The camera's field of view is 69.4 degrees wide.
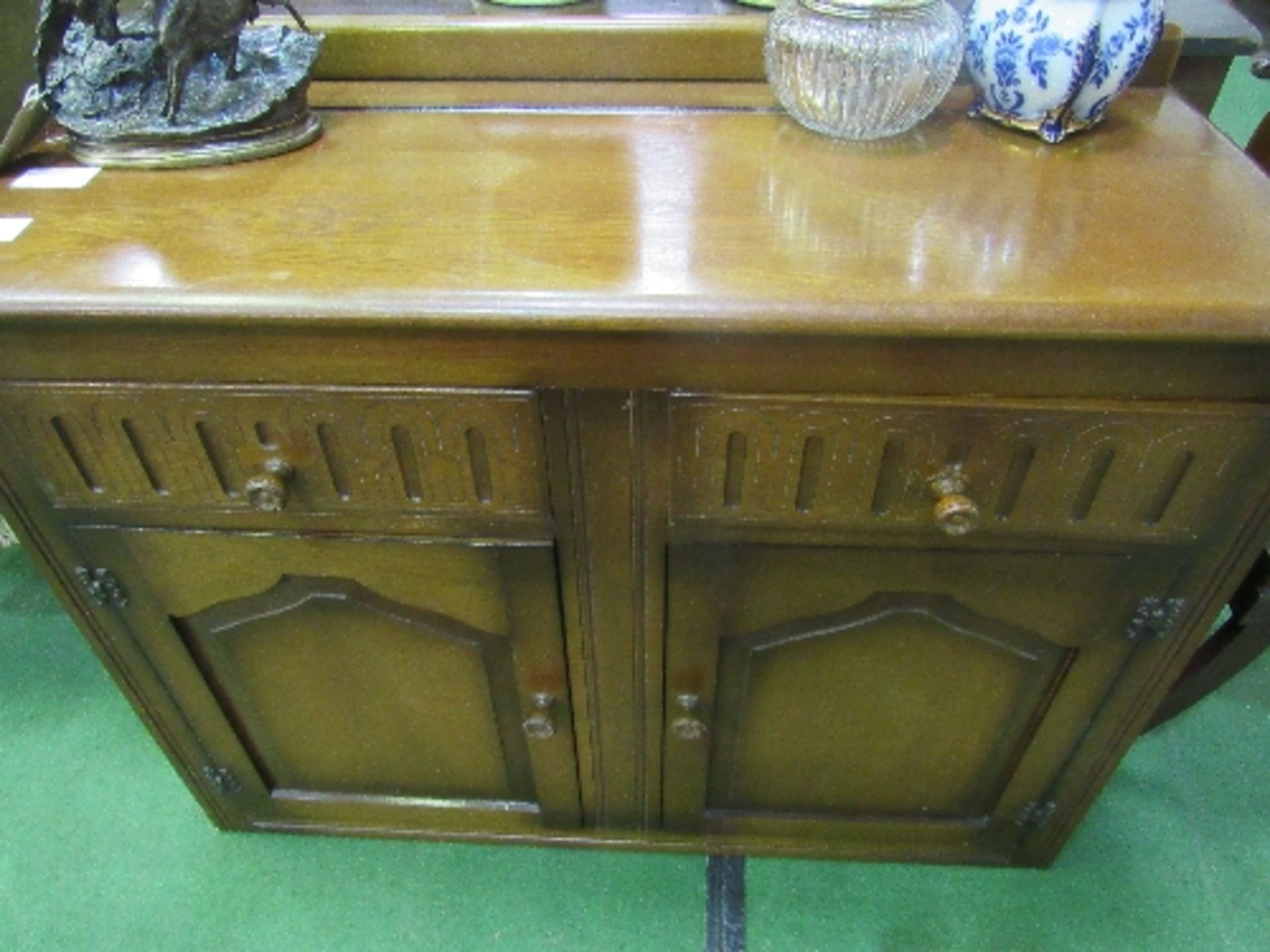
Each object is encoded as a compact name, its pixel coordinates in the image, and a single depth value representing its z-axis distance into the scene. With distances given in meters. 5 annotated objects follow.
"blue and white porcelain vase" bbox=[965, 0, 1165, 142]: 0.62
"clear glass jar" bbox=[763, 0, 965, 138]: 0.62
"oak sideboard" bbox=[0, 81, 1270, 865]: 0.53
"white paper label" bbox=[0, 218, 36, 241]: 0.57
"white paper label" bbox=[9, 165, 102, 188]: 0.63
